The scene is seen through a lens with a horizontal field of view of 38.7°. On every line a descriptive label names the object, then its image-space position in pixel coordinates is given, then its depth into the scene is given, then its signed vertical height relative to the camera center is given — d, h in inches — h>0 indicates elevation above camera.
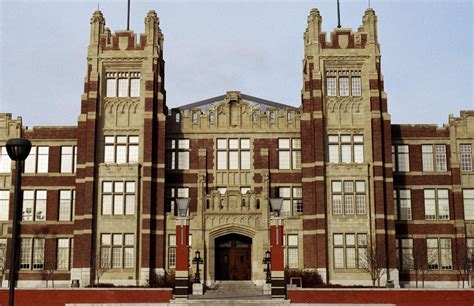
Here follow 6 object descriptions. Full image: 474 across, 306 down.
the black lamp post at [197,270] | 1626.5 -49.3
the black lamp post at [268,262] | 1696.4 -31.5
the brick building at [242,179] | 1843.0 +200.5
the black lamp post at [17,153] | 656.4 +98.4
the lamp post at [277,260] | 1417.3 -21.5
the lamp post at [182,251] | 1403.8 -1.8
